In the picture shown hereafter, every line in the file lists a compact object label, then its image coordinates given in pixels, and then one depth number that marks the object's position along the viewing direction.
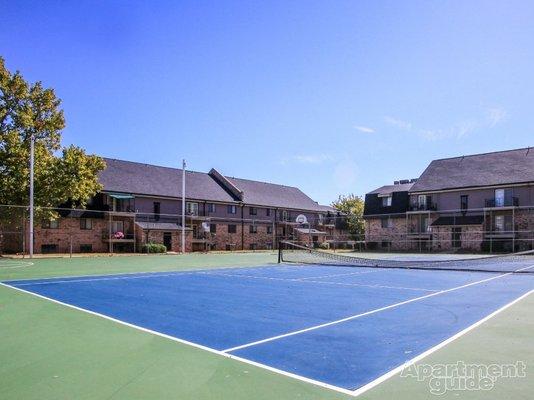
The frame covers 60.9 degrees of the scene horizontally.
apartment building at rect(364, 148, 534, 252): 44.84
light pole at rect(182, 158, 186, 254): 39.72
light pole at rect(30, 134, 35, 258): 27.09
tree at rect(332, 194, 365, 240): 74.81
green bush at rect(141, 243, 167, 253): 41.41
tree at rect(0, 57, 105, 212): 30.12
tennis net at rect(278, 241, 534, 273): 22.08
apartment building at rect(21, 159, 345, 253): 40.81
